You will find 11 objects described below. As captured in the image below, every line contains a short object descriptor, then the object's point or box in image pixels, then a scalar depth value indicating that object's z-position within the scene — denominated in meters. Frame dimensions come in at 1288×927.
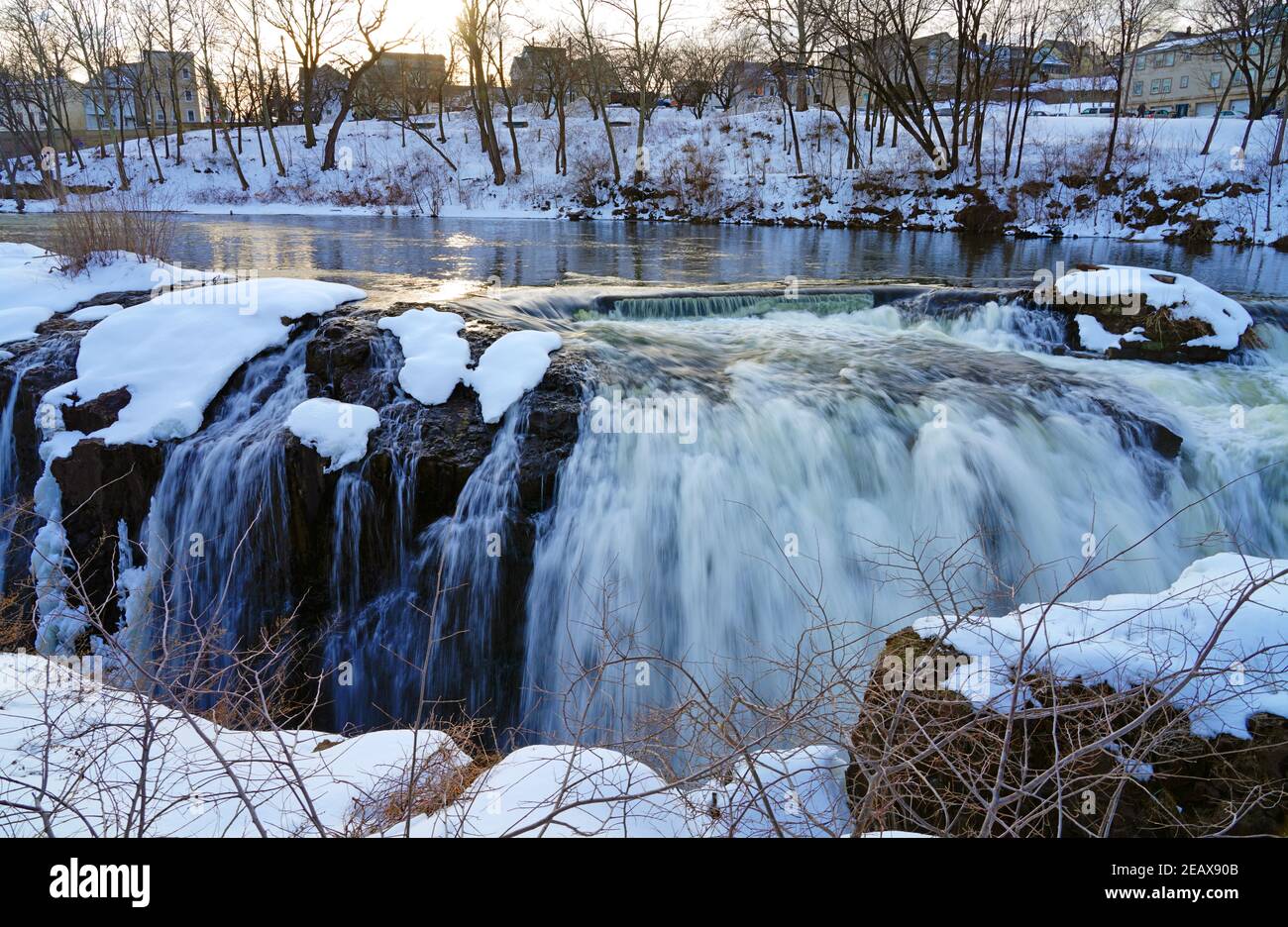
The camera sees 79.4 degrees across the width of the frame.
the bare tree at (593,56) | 31.34
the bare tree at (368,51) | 33.89
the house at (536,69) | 40.72
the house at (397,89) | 51.69
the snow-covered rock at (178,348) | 6.96
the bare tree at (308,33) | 36.84
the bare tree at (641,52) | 31.34
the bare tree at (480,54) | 30.39
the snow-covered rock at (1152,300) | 9.70
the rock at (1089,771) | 3.00
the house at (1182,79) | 50.97
